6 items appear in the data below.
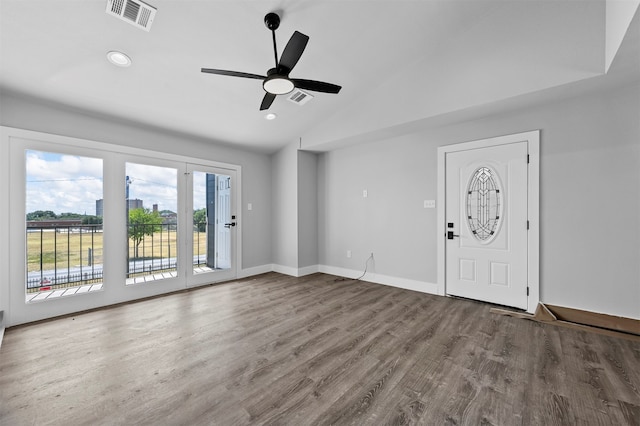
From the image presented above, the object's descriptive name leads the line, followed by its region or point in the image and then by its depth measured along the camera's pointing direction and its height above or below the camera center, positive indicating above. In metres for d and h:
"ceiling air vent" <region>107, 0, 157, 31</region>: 2.22 +1.70
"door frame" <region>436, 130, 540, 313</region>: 3.28 +0.01
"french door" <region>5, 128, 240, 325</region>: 3.08 -0.18
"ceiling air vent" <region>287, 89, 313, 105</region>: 3.92 +1.71
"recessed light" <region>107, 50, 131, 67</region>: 2.67 +1.55
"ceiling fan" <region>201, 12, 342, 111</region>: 2.25 +1.27
